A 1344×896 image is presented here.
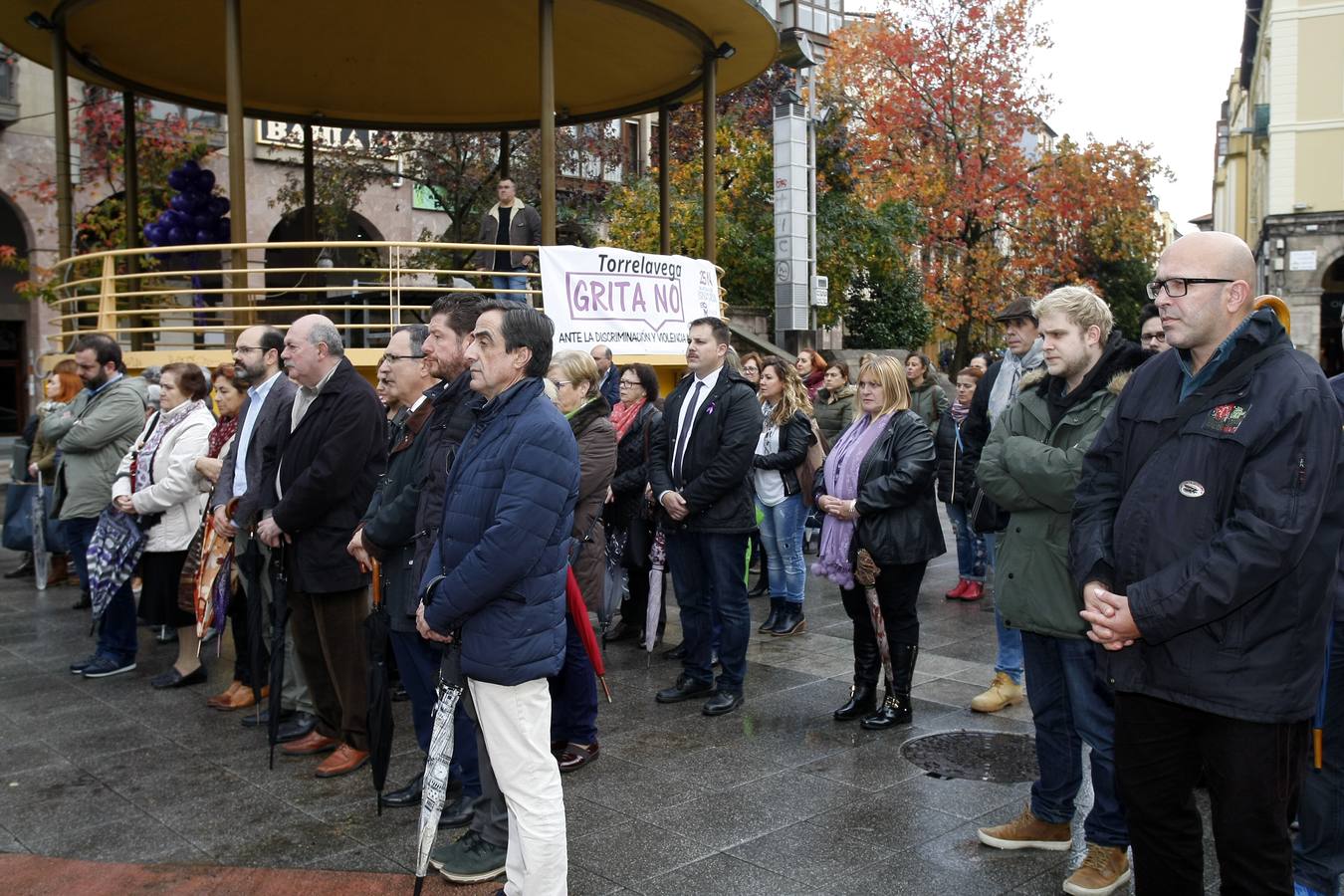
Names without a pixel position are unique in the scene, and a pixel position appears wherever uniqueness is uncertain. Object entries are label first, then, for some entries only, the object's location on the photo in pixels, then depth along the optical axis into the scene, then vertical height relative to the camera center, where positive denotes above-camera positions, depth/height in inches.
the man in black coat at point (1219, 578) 112.2 -21.0
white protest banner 434.3 +32.2
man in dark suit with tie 243.4 -26.6
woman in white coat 269.7 -26.2
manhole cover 204.1 -71.9
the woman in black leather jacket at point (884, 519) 223.8 -28.7
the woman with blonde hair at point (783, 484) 321.1 -30.8
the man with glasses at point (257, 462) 229.8 -16.9
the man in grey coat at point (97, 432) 300.2 -12.9
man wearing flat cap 218.1 -5.2
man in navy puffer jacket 142.4 -25.5
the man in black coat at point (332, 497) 208.2 -21.4
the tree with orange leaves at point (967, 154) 1058.1 +214.8
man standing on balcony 478.6 +65.4
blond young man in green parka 159.2 -28.0
